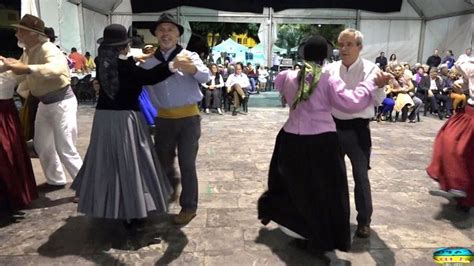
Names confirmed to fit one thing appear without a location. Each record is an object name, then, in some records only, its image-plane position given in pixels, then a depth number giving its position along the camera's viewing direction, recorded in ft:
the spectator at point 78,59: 37.27
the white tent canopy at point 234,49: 54.44
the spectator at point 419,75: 35.83
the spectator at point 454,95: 30.48
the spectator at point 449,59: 41.89
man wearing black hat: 10.57
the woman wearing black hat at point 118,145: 9.68
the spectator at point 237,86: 34.42
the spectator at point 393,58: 47.05
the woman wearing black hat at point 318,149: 9.06
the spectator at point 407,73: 33.19
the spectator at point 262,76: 51.57
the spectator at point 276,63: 59.54
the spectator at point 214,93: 34.14
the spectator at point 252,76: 47.30
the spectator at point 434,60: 44.32
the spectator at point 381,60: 46.71
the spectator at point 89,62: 39.83
